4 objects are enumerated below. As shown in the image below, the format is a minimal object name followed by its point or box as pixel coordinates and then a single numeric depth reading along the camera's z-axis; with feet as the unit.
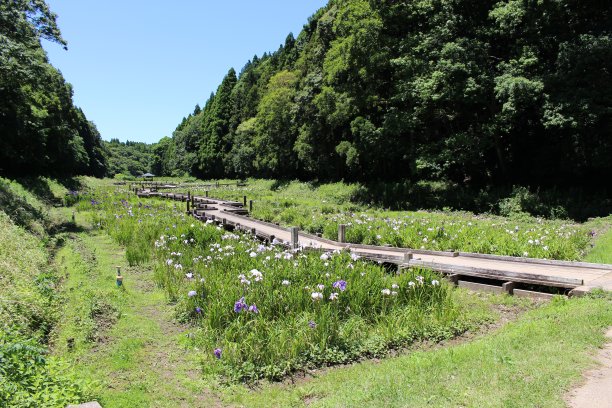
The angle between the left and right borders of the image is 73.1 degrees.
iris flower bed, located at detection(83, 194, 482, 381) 19.01
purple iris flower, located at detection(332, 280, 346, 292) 22.70
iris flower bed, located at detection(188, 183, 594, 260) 36.40
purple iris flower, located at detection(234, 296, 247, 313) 20.40
